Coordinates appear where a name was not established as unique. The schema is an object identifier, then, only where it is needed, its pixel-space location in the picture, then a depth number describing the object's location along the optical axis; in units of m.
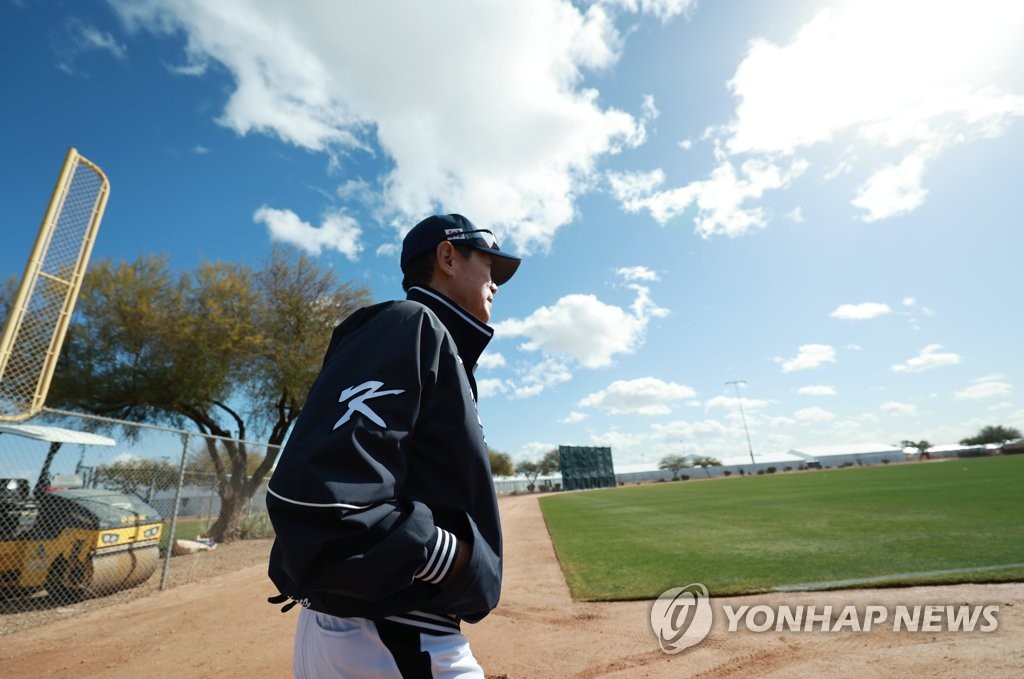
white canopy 6.98
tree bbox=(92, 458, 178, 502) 10.02
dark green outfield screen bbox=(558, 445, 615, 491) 68.12
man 1.01
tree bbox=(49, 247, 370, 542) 14.41
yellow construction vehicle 6.92
